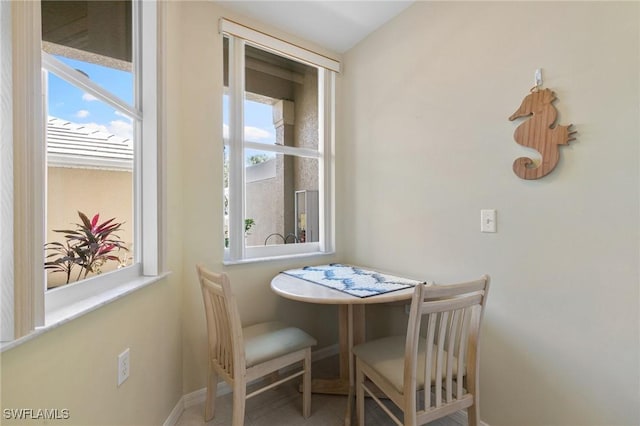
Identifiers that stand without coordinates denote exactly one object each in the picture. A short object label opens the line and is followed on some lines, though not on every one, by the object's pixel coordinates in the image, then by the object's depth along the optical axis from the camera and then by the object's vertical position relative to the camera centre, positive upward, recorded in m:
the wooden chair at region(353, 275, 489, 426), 1.14 -0.73
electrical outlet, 1.16 -0.65
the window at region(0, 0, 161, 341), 0.73 +0.24
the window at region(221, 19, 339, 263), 2.07 +0.53
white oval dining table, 1.51 -0.67
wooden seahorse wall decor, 1.31 +0.37
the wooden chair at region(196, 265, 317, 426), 1.40 -0.77
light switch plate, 1.55 -0.05
